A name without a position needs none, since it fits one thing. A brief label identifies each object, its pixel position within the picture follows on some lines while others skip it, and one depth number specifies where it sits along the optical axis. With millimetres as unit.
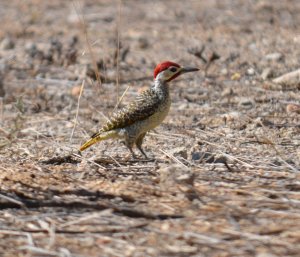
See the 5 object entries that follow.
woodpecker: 14242
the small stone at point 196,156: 13461
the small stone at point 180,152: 13609
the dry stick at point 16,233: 10292
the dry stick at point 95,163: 13077
